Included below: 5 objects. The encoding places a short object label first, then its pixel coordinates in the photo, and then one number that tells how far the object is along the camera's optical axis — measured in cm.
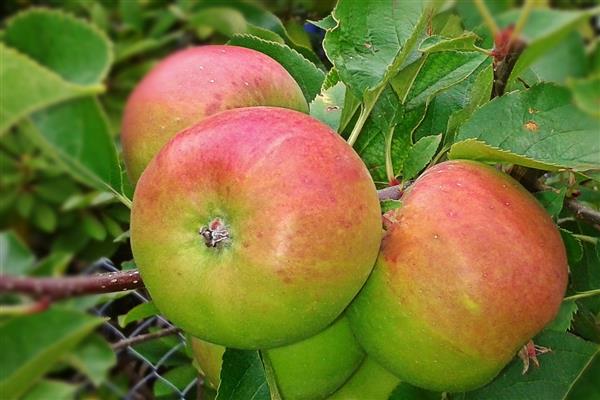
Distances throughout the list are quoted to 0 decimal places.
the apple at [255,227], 53
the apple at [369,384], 62
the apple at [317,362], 59
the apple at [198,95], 58
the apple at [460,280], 56
